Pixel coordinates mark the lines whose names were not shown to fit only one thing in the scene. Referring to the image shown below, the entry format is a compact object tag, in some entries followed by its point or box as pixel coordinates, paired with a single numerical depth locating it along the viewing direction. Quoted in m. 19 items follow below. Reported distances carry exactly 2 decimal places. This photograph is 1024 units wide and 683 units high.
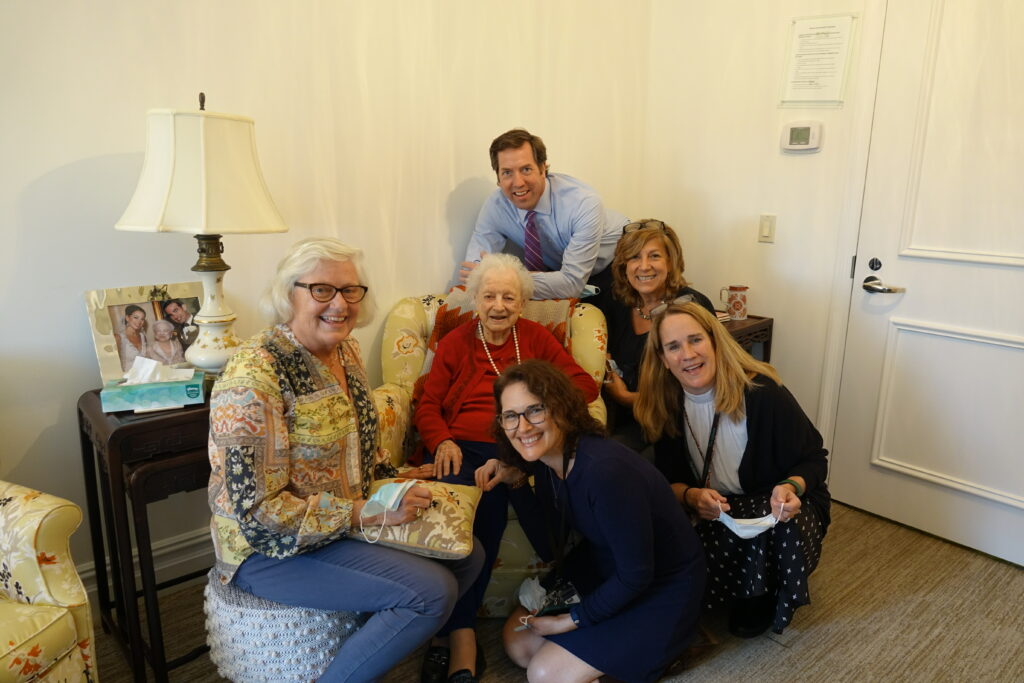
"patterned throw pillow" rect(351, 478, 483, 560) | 1.67
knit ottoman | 1.61
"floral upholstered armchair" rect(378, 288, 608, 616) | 2.50
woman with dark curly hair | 1.71
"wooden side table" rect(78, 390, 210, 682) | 1.71
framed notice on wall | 2.71
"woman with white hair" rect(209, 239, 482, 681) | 1.53
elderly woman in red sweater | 2.15
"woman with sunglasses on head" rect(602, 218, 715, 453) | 2.55
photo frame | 2.01
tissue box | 1.78
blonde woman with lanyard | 2.04
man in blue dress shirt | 2.64
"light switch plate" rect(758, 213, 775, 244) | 3.04
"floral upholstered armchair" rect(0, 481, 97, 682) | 1.44
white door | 2.41
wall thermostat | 2.83
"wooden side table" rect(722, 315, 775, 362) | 2.91
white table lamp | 1.73
